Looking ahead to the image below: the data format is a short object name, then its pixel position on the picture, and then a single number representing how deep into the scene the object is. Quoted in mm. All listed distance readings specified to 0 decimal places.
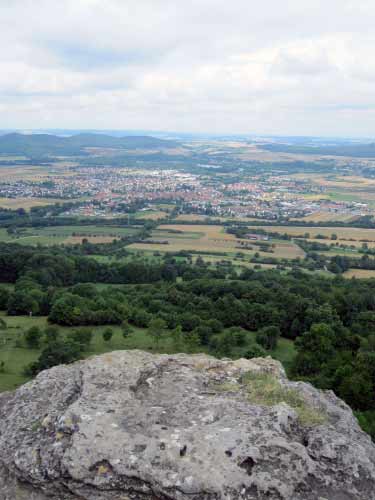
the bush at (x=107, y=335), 43062
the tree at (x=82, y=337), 41344
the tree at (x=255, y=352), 37034
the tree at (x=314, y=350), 35062
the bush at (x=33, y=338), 40812
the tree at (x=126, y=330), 44281
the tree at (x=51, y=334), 41875
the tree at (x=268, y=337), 44281
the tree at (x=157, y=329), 41062
